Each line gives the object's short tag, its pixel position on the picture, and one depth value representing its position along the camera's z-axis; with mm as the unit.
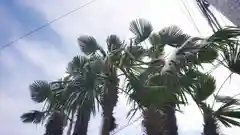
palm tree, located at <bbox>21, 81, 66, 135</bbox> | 5153
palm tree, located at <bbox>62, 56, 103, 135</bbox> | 4532
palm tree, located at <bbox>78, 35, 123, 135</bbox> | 4555
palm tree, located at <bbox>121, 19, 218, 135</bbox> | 3562
